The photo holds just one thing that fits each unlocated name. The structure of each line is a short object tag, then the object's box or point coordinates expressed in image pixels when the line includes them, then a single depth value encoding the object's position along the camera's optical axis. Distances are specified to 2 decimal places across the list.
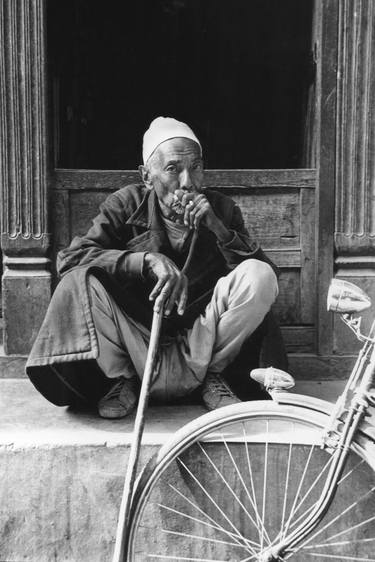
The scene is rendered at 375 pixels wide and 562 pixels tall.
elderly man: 3.30
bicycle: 3.10
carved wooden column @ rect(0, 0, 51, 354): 4.03
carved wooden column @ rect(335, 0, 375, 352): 4.07
